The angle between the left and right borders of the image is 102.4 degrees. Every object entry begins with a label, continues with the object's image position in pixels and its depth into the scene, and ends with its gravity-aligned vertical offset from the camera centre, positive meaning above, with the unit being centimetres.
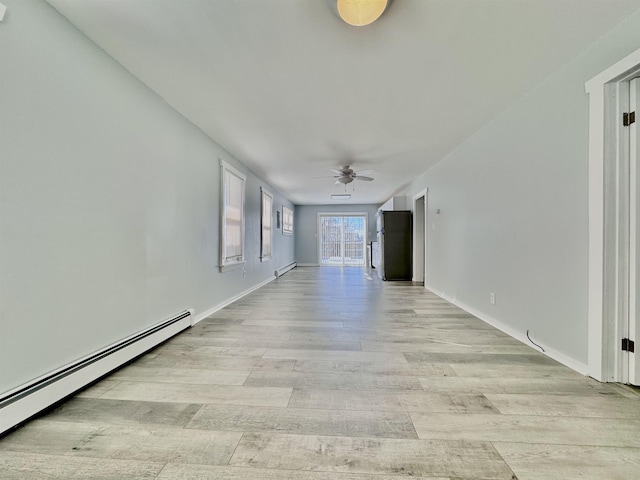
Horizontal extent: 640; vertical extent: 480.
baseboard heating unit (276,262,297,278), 704 -83
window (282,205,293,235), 785 +71
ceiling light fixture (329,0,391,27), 136 +126
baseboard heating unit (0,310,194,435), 127 -82
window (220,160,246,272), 366 +38
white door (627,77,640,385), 159 +6
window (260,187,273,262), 572 +39
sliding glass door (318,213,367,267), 1000 +7
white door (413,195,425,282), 582 +12
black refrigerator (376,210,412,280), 626 -5
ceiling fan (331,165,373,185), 447 +123
